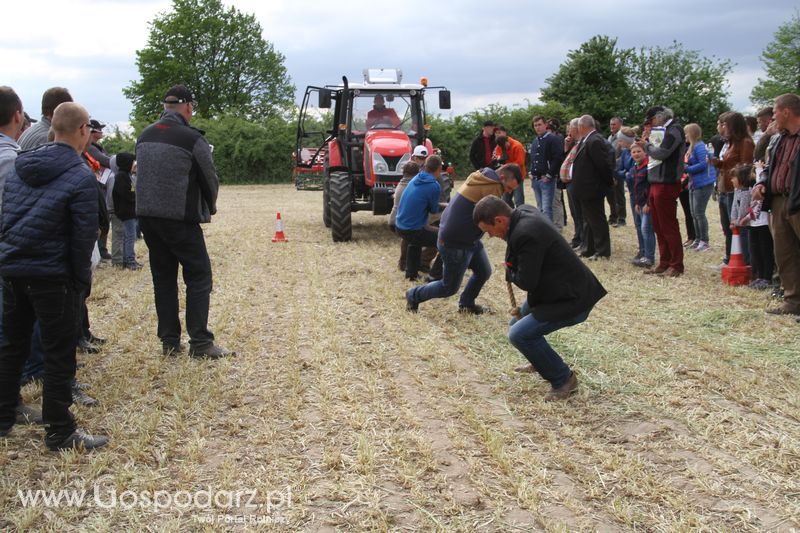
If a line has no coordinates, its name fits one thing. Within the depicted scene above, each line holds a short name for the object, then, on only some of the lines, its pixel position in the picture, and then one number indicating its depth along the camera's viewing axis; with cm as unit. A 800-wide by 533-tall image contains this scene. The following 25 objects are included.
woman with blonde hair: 1016
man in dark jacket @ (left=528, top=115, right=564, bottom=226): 1195
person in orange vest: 1277
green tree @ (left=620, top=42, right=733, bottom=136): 4106
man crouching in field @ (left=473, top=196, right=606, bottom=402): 478
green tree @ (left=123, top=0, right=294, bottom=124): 4616
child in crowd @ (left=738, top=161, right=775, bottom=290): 797
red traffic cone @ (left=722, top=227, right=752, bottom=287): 836
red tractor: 1202
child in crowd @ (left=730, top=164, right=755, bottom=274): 819
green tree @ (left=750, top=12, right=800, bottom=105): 4819
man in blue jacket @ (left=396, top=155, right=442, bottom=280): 814
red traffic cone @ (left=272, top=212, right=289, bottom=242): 1288
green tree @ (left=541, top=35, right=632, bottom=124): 3855
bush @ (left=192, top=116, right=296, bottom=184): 3234
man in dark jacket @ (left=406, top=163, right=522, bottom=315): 694
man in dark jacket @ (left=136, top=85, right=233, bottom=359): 553
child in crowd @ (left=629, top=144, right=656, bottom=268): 966
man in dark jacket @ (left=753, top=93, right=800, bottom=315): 676
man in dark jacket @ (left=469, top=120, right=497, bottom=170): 1295
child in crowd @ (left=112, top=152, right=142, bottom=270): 923
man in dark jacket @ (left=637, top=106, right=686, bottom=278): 886
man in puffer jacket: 403
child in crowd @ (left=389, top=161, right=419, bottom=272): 898
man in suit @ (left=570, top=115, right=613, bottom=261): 994
